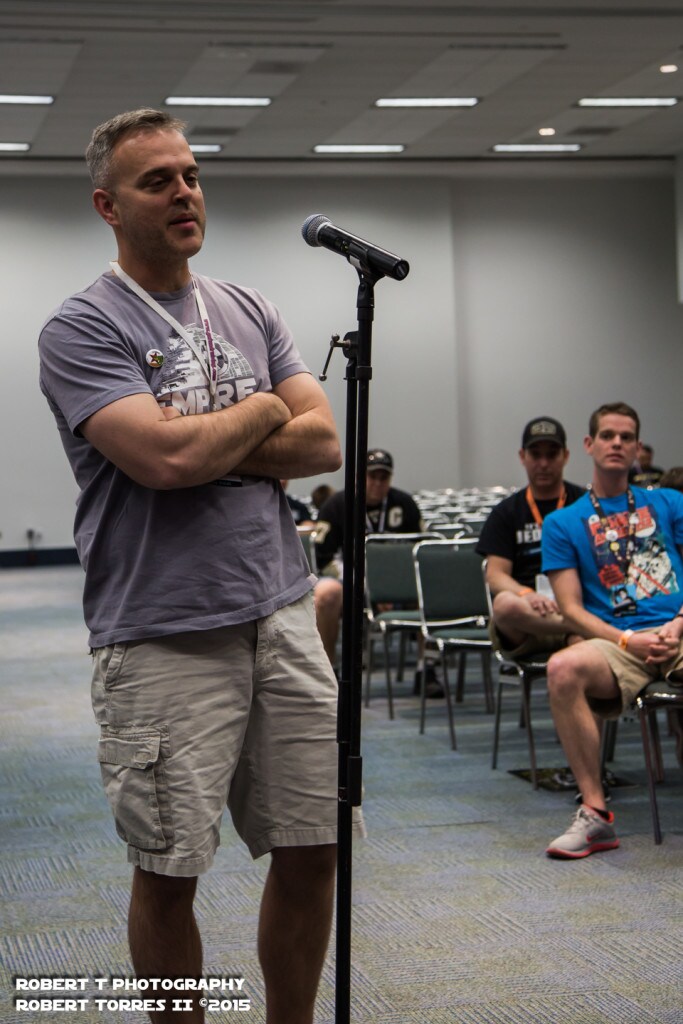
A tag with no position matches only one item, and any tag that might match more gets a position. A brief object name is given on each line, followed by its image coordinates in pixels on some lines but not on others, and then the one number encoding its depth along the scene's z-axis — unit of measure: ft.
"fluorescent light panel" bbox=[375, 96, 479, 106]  47.03
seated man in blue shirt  13.89
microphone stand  6.32
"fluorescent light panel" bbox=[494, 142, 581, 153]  56.59
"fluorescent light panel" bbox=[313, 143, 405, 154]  55.21
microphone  6.40
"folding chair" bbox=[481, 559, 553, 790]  16.02
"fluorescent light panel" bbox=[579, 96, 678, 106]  48.55
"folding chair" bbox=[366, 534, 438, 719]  22.53
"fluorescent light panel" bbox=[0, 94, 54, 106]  44.16
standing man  6.57
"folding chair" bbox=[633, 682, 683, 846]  13.48
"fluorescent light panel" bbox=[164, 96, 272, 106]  45.75
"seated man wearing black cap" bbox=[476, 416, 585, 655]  17.20
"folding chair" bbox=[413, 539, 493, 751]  20.02
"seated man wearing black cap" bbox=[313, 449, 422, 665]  21.99
